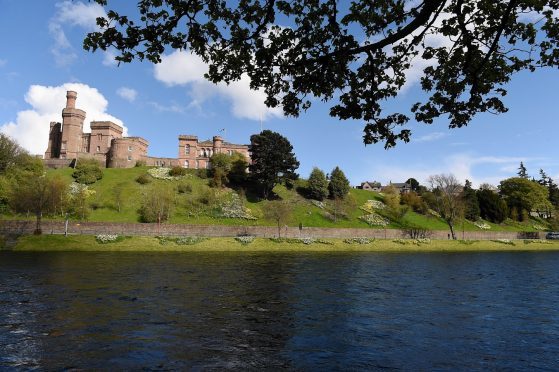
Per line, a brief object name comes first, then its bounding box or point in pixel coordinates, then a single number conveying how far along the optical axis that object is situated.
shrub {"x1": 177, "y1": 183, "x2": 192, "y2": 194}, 90.94
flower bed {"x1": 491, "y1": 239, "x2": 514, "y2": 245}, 80.12
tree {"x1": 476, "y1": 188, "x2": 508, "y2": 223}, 109.31
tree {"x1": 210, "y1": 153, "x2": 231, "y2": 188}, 94.94
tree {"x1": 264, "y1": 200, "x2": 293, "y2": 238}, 70.69
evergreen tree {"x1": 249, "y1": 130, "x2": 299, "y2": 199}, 92.12
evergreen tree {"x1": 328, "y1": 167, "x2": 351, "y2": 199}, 101.50
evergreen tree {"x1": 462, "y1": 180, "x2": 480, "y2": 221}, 102.31
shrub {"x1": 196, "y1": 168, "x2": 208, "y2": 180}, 99.19
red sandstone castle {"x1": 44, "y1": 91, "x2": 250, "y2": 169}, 119.31
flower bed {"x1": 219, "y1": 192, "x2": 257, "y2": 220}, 83.12
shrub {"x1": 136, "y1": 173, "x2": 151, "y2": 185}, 94.31
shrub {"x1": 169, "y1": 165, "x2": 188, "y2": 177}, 99.56
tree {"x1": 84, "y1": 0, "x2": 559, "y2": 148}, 9.12
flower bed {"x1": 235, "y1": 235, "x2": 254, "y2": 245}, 60.76
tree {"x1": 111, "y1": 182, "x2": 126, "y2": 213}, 79.79
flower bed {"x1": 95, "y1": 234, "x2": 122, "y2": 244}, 54.61
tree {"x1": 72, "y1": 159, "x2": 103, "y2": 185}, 91.75
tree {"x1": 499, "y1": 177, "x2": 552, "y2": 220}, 117.75
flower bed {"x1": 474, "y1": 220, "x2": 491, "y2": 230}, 100.41
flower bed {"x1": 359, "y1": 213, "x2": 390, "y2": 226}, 91.26
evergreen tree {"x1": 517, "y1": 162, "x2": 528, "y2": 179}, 159.75
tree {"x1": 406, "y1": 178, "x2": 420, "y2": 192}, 176.00
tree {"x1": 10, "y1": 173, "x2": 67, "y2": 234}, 59.69
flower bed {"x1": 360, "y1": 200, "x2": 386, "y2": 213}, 99.89
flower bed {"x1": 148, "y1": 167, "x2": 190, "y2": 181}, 98.25
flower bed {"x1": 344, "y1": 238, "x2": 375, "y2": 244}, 67.69
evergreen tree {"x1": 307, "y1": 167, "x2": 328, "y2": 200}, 99.12
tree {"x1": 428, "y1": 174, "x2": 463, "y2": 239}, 87.12
